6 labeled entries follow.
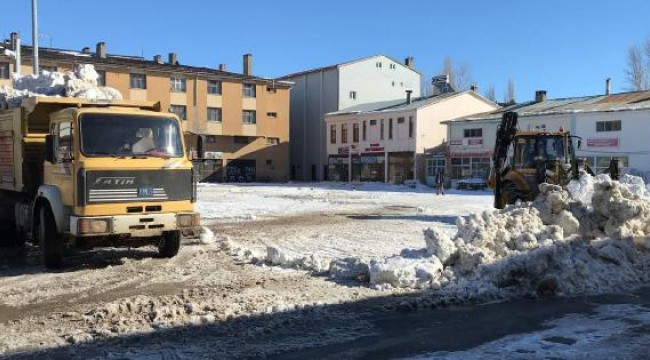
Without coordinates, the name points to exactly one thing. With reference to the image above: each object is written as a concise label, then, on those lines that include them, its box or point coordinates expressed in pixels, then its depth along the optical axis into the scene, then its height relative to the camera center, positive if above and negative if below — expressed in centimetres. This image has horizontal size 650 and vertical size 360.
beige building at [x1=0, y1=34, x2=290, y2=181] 6700 +680
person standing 4378 -125
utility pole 2281 +453
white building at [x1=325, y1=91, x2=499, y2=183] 6284 +317
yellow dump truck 1068 -12
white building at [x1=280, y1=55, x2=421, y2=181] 7581 +850
